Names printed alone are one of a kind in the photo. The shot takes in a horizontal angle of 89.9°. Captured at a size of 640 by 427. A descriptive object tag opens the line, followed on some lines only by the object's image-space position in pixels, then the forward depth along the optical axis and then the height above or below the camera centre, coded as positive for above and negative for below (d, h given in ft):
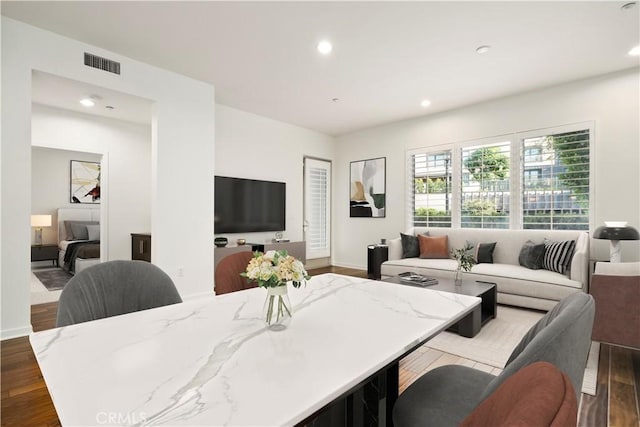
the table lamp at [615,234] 10.79 -0.65
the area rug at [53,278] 15.35 -3.35
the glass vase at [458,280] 11.11 -2.33
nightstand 18.12 -2.24
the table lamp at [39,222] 17.10 -0.46
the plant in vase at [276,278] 3.48 -0.71
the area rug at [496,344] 7.59 -3.55
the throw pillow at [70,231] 18.02 -0.98
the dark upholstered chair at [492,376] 2.19 -1.35
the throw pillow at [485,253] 14.28 -1.73
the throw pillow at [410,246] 16.25 -1.63
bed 17.42 -1.04
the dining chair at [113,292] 4.11 -1.10
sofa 11.14 -2.20
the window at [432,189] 17.39 +1.41
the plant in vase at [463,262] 11.13 -1.66
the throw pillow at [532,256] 12.73 -1.66
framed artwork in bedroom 17.56 +1.77
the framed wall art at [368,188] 19.98 +1.66
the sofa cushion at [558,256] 12.00 -1.55
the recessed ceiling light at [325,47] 10.52 +5.60
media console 14.67 -1.74
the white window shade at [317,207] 20.84 +0.47
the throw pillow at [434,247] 15.67 -1.61
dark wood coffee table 9.31 -2.86
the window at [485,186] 15.43 +1.41
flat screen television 16.03 +0.48
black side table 17.63 -2.41
